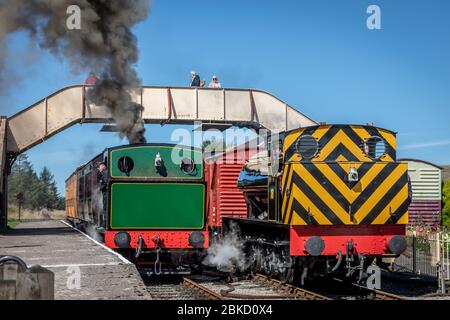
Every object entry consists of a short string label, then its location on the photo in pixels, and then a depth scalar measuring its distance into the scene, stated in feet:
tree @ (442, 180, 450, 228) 90.45
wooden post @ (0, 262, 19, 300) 19.46
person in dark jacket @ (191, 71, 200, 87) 84.69
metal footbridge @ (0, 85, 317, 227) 79.82
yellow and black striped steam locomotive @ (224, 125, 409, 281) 36.58
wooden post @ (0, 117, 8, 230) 78.38
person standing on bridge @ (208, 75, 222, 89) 84.17
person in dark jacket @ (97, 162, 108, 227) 47.67
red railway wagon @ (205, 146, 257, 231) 51.47
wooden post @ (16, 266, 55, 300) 19.48
